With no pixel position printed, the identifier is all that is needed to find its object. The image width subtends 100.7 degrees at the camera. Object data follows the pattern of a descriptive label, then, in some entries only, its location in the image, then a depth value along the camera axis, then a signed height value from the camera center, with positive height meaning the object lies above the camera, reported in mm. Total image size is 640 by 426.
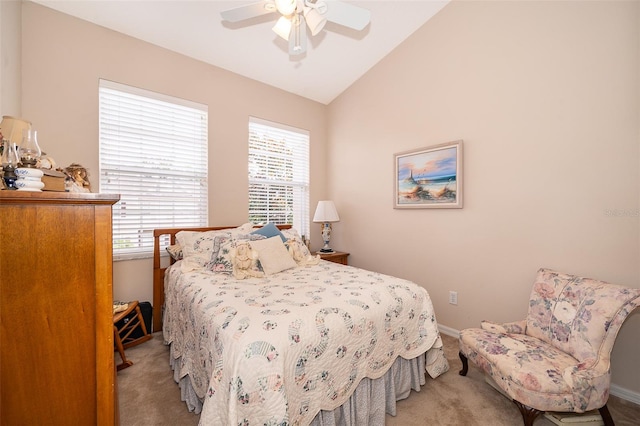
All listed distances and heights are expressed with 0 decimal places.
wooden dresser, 701 -274
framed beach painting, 2594 +372
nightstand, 3428 -580
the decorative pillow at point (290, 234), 2845 -236
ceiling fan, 1679 +1306
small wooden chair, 2166 -1010
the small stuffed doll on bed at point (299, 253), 2576 -400
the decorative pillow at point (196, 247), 2308 -317
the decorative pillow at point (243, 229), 2795 -178
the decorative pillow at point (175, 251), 2505 -368
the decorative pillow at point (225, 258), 2184 -381
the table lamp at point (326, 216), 3571 -43
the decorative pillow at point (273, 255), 2223 -370
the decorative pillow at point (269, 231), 2629 -184
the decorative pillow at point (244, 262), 2100 -394
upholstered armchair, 1380 -846
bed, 1081 -639
